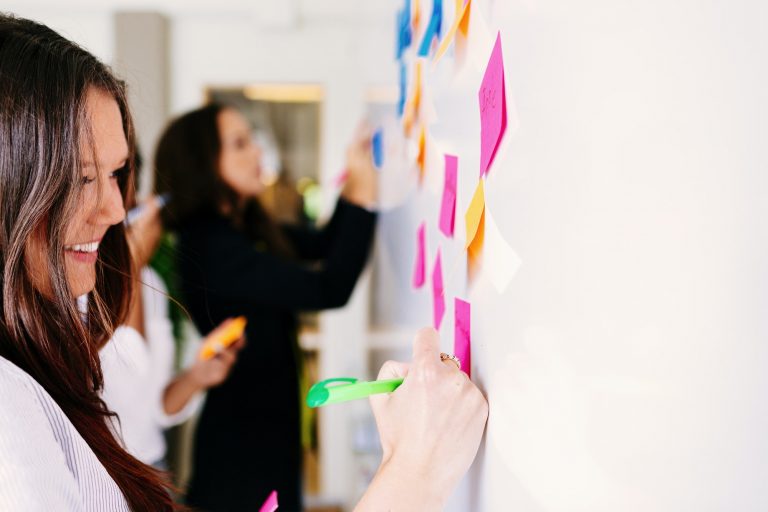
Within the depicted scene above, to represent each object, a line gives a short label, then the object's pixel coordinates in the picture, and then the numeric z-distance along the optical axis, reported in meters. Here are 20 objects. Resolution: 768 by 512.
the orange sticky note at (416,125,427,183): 0.86
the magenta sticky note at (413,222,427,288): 0.87
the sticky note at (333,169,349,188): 1.56
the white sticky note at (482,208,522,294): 0.47
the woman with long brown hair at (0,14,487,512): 0.50
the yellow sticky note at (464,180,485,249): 0.53
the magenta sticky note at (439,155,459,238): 0.66
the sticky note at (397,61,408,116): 1.03
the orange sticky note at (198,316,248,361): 1.46
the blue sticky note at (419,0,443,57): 0.72
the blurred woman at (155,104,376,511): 1.45
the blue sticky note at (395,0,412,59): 0.97
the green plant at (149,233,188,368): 1.59
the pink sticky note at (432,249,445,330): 0.73
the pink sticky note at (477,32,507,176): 0.48
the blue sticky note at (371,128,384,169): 1.41
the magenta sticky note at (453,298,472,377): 0.59
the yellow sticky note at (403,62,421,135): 0.89
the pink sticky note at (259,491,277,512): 0.59
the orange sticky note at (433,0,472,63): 0.59
